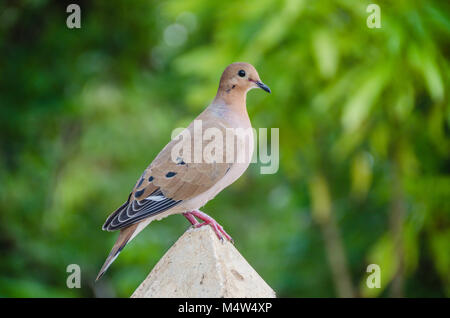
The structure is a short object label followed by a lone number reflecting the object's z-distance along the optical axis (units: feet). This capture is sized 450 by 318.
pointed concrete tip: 7.39
